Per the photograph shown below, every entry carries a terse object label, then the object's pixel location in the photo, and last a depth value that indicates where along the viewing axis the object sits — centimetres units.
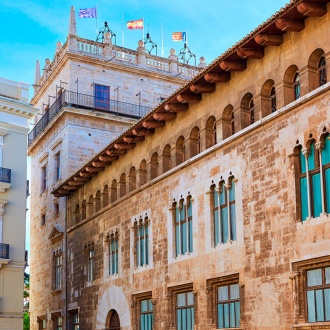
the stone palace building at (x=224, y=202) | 1614
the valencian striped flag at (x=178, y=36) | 4184
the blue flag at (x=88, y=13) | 3972
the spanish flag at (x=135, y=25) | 4069
